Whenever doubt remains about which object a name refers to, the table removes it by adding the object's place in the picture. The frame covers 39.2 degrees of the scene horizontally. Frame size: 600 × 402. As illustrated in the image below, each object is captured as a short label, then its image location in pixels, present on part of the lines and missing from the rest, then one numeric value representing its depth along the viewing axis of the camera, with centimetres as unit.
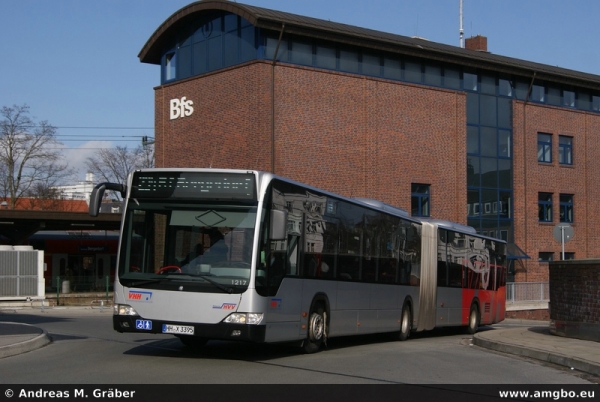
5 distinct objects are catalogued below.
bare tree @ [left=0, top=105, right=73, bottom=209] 6562
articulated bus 1238
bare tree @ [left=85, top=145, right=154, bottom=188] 8312
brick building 3653
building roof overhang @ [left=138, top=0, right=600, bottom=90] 3569
